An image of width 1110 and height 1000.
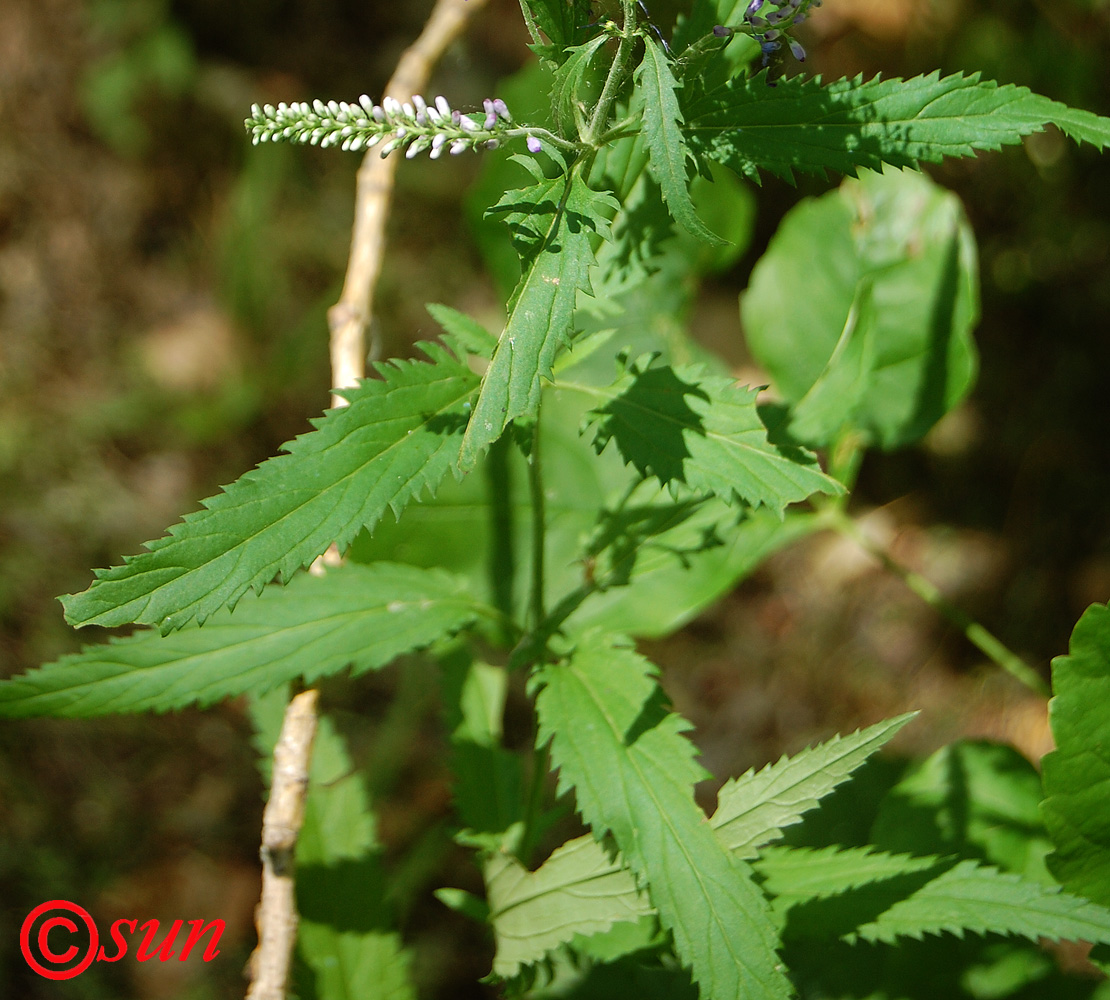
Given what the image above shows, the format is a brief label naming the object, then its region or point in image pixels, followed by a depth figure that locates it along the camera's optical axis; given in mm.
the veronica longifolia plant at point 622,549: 510
